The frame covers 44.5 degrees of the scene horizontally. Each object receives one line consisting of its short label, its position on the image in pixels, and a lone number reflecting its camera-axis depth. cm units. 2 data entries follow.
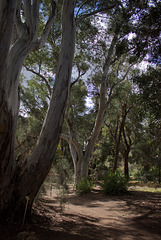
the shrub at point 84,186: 1016
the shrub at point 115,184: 938
